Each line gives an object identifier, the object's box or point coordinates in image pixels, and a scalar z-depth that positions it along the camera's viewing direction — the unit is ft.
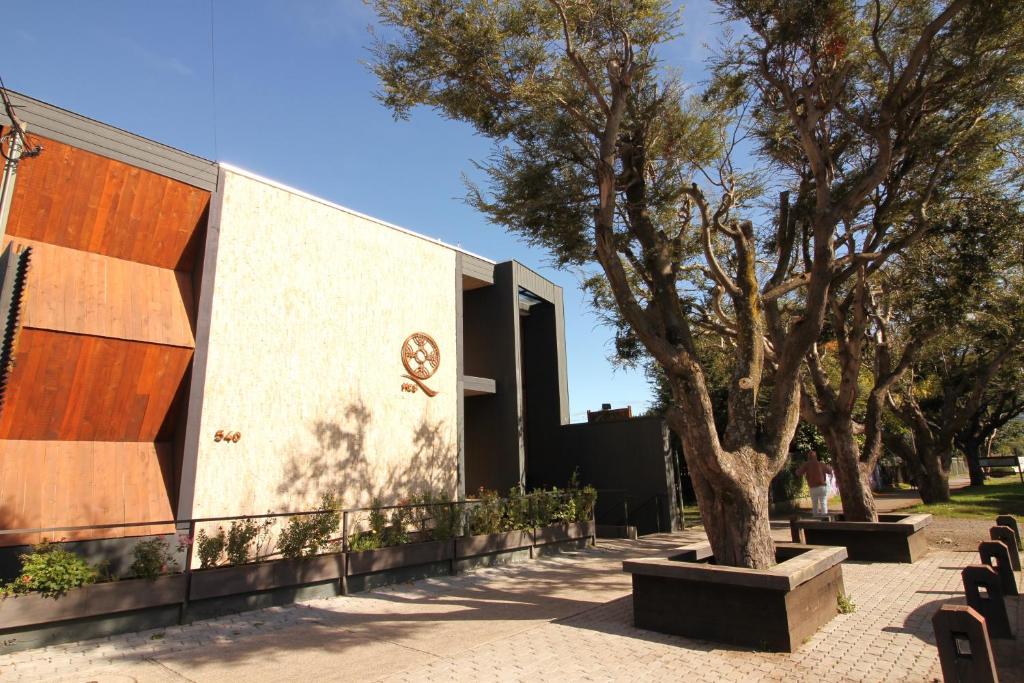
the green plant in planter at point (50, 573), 19.75
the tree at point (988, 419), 85.27
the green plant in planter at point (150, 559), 22.71
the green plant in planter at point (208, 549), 25.17
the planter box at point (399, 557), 28.76
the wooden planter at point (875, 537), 31.27
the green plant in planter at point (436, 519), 33.24
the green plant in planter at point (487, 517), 35.68
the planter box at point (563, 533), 38.14
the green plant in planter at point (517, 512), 37.42
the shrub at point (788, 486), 65.46
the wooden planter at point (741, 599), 17.95
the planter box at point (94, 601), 19.26
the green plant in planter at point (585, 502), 42.24
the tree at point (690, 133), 22.33
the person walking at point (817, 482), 42.04
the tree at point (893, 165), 26.27
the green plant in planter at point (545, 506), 39.11
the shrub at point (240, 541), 26.30
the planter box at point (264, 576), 23.65
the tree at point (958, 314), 33.47
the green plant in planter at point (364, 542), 29.76
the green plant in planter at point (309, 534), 27.45
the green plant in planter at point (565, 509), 40.84
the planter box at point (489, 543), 33.48
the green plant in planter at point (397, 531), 31.37
